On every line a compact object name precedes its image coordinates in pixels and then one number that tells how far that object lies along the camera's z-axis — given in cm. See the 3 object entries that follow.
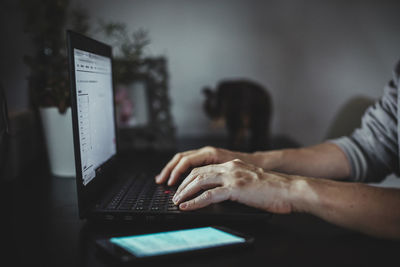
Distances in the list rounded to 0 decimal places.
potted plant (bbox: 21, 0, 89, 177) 96
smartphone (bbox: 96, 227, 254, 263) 46
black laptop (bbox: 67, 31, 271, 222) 58
